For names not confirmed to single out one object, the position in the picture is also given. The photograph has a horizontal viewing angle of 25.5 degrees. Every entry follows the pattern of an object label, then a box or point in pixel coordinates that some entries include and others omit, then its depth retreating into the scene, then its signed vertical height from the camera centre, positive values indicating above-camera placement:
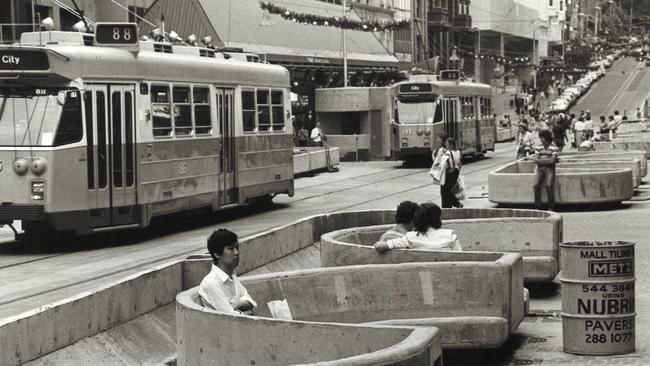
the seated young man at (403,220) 14.10 -1.28
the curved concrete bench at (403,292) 11.97 -1.68
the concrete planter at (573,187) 28.08 -1.95
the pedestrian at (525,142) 35.53 -1.35
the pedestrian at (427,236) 13.57 -1.38
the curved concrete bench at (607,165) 31.47 -1.71
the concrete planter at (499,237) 15.08 -1.68
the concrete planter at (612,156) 34.25 -1.67
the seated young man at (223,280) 10.11 -1.30
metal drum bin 11.45 -1.67
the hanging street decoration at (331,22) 54.84 +3.02
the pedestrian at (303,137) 53.78 -1.65
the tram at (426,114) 46.78 -0.78
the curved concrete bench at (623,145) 47.62 -1.95
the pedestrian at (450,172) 24.72 -1.41
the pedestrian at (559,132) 46.88 -1.45
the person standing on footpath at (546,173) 27.33 -1.63
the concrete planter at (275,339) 9.20 -1.61
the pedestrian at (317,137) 51.66 -1.58
